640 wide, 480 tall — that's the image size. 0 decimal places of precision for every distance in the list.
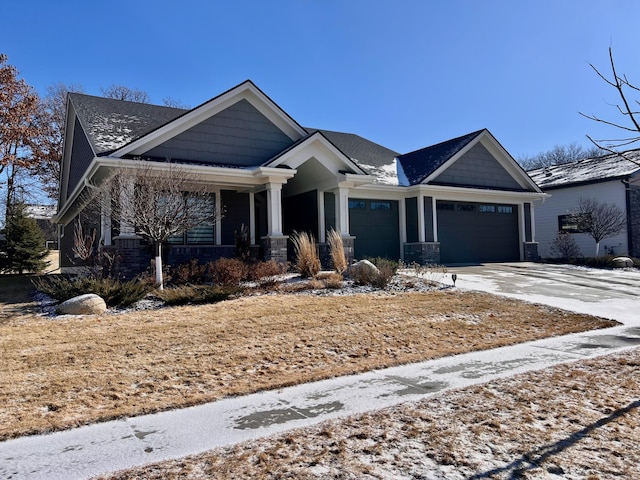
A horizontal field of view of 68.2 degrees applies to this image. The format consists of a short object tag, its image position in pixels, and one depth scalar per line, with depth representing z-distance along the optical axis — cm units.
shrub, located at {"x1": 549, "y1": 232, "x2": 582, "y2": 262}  2241
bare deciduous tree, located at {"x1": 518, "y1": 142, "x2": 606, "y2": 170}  5597
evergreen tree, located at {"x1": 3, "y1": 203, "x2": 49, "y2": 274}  2100
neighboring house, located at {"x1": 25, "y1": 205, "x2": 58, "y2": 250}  4339
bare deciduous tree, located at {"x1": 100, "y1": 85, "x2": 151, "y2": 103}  3591
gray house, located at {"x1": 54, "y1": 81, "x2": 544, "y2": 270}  1416
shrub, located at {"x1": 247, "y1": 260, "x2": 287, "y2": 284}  1218
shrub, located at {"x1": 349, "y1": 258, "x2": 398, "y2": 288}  1178
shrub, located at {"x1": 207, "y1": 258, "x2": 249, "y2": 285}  1136
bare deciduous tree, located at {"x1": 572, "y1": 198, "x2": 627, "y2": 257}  2216
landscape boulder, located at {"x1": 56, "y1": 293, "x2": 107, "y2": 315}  880
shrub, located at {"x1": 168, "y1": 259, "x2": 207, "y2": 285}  1182
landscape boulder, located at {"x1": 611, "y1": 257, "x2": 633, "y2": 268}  1917
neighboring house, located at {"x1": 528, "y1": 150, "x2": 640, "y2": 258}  2262
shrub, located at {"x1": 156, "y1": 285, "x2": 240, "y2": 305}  955
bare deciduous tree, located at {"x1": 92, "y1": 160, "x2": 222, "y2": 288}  1071
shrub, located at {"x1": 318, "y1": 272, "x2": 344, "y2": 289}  1151
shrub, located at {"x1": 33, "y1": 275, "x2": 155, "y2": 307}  952
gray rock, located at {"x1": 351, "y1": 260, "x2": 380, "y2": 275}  1214
